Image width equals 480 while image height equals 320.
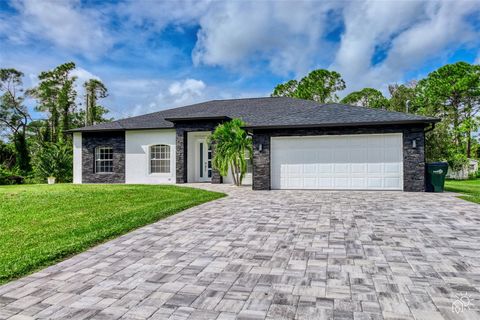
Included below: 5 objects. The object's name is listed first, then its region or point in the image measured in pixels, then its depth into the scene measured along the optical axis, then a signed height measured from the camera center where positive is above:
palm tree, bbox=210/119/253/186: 13.23 +0.61
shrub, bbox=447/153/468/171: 21.92 -0.16
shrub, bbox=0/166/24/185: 18.52 -1.05
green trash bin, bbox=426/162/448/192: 10.88 -0.55
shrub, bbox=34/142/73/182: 17.62 -0.21
